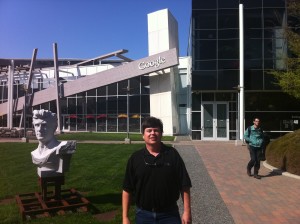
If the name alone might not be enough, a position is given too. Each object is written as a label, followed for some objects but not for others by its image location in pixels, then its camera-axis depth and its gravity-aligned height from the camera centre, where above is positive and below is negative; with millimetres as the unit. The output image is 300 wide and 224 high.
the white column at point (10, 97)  28589 +1635
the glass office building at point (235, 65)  18955 +3148
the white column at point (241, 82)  17769 +1890
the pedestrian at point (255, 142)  8060 -932
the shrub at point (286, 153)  8373 -1430
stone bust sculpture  5358 -735
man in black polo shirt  2563 -664
